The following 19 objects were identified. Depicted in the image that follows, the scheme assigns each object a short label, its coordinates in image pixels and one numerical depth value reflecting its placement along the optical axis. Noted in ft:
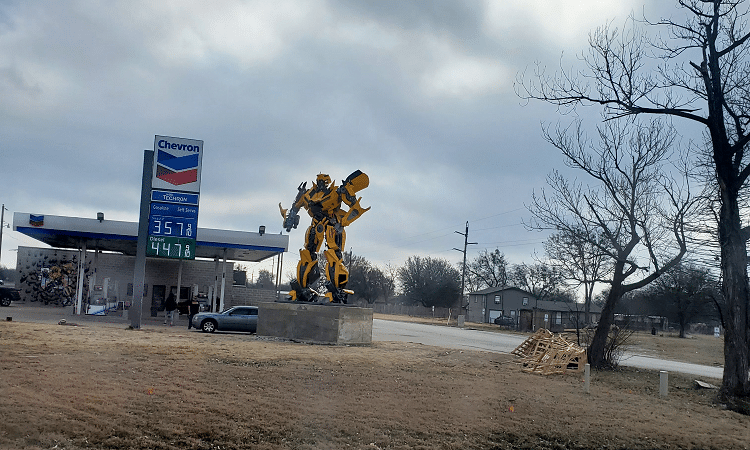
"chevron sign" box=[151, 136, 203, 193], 78.07
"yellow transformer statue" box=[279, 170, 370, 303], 70.18
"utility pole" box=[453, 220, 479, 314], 189.44
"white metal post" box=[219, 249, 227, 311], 108.07
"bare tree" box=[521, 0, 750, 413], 43.65
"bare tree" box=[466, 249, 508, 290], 315.78
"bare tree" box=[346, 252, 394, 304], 318.04
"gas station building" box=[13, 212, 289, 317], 102.32
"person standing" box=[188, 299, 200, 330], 88.43
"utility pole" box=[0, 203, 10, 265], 164.55
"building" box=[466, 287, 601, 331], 238.68
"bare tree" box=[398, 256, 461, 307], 292.40
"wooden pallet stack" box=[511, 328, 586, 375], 52.51
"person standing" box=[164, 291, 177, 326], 92.79
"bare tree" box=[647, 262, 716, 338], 124.46
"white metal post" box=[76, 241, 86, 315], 106.52
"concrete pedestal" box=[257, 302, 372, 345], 65.26
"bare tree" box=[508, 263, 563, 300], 243.19
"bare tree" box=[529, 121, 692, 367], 59.41
